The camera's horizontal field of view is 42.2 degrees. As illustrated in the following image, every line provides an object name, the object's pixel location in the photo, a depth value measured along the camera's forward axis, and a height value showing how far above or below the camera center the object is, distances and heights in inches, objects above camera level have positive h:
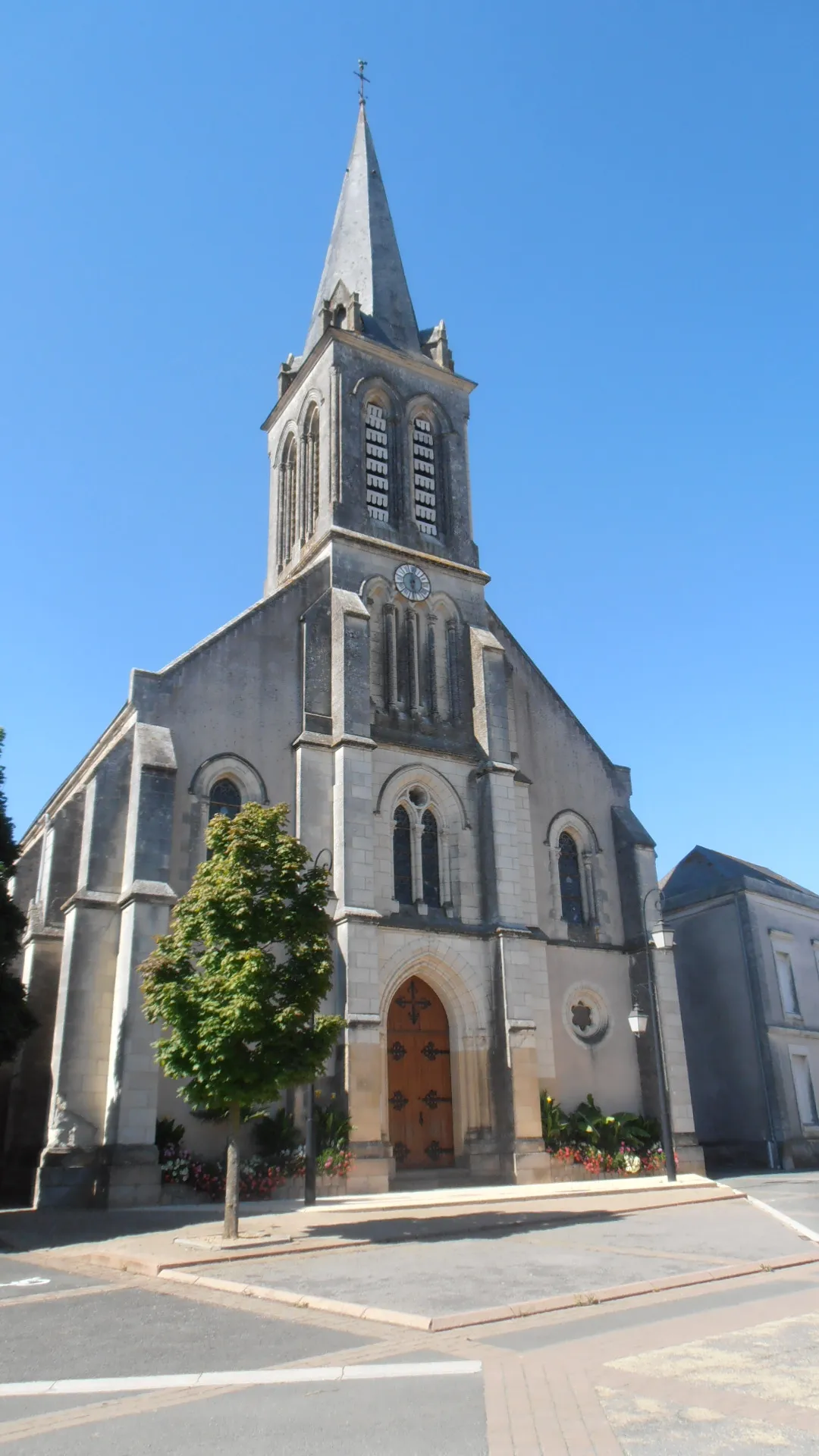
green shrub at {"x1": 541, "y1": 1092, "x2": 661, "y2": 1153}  860.0 +20.6
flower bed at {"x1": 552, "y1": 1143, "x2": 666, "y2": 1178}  847.1 -4.9
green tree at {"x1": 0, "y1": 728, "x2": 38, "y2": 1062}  642.8 +101.6
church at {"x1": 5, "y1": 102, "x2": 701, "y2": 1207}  741.3 +253.2
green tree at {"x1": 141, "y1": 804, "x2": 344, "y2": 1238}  529.3 +91.1
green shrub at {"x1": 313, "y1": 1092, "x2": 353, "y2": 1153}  737.0 +22.3
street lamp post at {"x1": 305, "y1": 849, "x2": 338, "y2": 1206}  633.0 +10.4
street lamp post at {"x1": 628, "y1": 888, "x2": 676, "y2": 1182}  797.2 +94.7
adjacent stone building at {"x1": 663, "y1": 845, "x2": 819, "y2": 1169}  1039.0 +136.8
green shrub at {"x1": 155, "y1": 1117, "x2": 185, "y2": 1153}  708.0 +20.4
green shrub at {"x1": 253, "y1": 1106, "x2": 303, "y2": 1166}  738.2 +17.8
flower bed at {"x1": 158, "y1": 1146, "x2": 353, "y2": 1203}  695.1 -4.3
